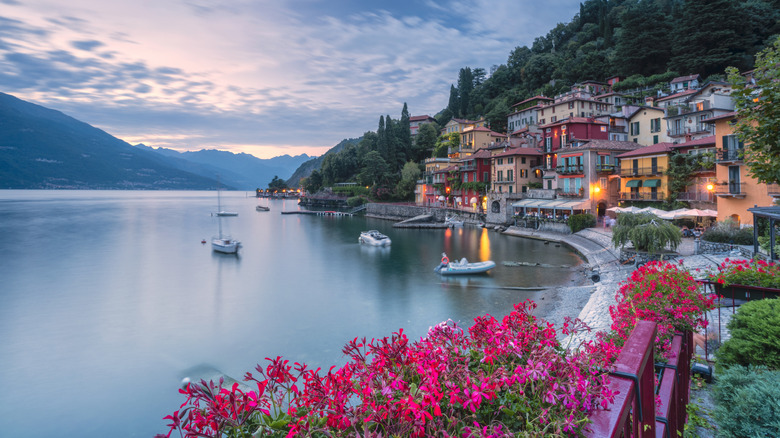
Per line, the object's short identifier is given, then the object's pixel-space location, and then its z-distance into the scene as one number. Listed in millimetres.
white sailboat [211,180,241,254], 44281
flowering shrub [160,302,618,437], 1752
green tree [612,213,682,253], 21859
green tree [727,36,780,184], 6633
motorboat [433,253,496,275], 28438
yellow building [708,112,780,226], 25406
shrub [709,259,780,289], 7773
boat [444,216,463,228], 60781
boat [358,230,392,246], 45784
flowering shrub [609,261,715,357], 4054
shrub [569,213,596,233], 41625
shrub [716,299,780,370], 5066
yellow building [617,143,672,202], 37469
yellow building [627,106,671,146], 46219
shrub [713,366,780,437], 3727
